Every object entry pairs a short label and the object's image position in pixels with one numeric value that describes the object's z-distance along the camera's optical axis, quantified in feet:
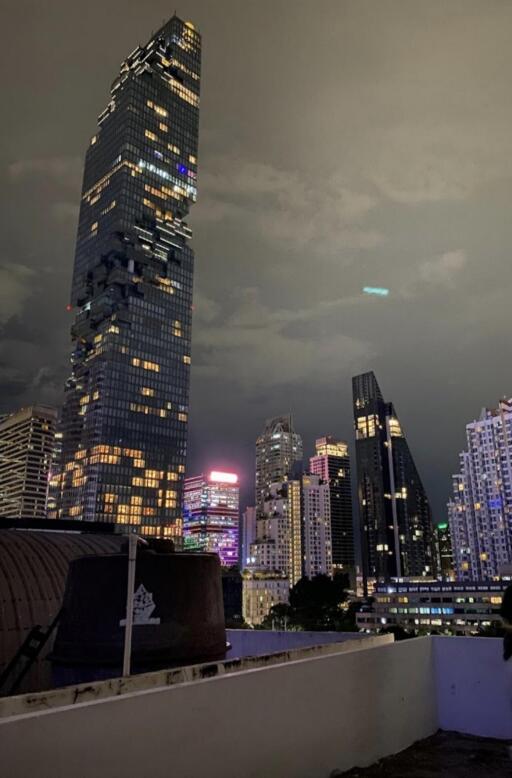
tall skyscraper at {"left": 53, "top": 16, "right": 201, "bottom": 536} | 499.10
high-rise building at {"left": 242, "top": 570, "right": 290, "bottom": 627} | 605.73
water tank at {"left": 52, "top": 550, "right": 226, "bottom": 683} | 41.39
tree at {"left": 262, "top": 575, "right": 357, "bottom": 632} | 343.46
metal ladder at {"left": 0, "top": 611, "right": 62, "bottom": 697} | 53.31
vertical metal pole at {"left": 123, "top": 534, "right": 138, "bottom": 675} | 32.96
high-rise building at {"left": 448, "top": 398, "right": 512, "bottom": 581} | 538.47
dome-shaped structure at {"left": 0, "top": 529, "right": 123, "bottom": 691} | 59.93
